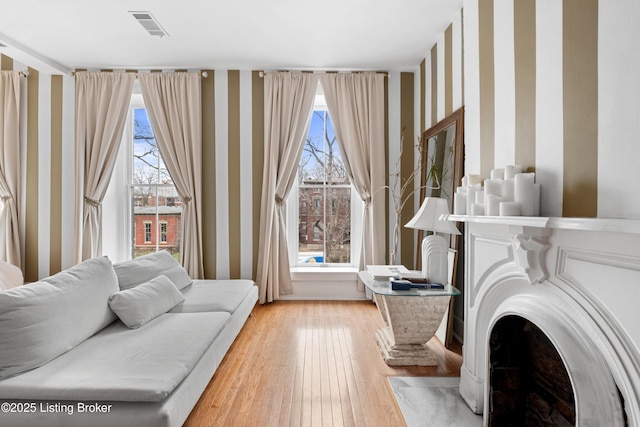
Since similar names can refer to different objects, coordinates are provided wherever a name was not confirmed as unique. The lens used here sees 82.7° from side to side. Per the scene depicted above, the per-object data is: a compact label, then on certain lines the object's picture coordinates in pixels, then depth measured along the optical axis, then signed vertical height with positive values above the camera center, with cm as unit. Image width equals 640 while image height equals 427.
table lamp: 278 -22
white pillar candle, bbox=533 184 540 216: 161 +6
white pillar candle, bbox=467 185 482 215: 210 +10
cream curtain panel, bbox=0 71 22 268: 435 +62
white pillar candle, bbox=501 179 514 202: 174 +11
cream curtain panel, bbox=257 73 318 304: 436 +78
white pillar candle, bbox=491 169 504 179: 189 +20
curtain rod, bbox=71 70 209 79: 438 +169
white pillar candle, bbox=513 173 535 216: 160 +8
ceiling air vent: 321 +173
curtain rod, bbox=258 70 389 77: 443 +172
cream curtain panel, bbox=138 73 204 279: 435 +88
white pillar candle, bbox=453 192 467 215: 227 +6
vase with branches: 383 +31
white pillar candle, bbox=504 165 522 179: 174 +20
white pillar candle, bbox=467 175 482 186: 218 +19
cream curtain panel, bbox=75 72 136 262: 437 +88
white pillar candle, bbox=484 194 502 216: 176 +4
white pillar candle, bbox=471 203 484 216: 195 +2
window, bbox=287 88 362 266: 476 +20
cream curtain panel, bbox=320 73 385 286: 439 +96
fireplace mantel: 110 -32
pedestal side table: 267 -83
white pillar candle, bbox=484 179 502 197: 181 +13
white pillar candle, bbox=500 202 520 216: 162 +2
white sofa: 161 -78
